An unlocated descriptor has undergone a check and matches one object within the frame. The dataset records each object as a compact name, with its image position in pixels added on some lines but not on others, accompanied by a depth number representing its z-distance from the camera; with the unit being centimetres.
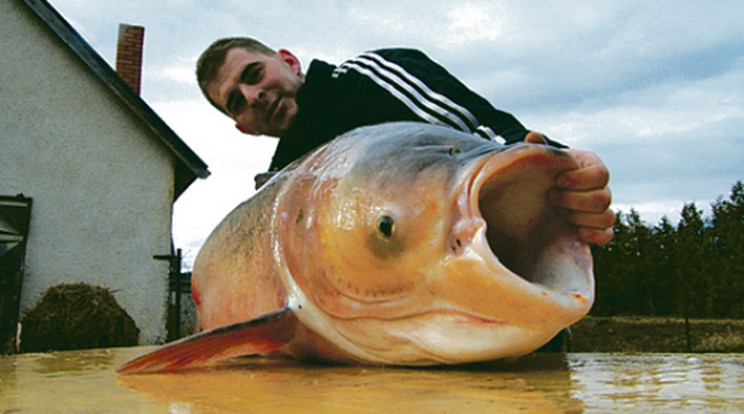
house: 812
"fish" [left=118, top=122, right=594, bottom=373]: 118
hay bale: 592
